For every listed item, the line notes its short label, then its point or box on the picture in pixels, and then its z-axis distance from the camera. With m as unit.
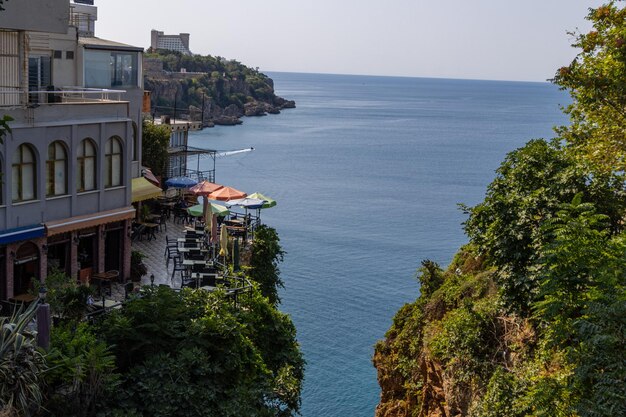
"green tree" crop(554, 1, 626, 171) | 20.81
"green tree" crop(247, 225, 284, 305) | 27.08
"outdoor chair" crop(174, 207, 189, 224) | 35.22
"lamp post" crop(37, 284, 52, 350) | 14.85
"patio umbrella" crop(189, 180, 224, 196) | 36.47
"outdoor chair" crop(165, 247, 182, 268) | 26.42
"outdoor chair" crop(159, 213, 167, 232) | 32.97
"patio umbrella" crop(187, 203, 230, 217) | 32.28
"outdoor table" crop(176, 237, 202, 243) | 27.09
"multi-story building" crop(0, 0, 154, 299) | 21.53
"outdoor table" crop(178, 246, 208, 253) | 25.72
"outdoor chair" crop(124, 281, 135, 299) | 20.61
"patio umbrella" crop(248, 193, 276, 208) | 34.44
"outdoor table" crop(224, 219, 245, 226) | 31.11
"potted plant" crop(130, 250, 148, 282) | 25.59
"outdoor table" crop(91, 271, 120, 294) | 23.81
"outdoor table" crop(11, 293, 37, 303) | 21.25
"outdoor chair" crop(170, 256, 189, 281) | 24.31
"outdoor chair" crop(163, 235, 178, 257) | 27.24
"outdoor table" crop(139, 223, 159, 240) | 30.61
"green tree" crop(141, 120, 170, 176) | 38.38
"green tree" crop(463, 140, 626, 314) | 19.41
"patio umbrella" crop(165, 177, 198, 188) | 37.34
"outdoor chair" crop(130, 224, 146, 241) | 30.11
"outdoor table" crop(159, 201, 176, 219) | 35.24
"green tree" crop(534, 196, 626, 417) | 13.62
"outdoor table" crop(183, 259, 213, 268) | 23.61
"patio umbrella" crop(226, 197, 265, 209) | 33.53
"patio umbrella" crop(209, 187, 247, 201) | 34.75
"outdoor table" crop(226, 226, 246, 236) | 29.20
